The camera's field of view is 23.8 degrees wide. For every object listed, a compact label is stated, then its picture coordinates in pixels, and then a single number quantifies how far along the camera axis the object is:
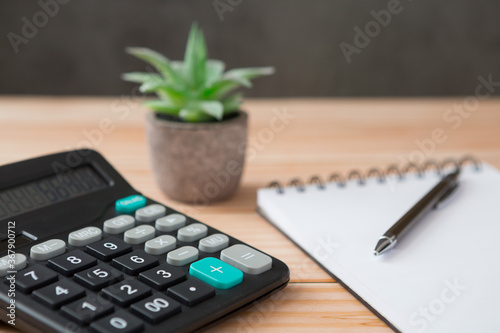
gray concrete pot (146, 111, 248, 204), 0.74
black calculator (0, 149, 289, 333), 0.59
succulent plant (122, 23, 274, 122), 0.75
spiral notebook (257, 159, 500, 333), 0.62
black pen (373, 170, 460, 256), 0.66
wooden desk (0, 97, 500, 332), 0.63
